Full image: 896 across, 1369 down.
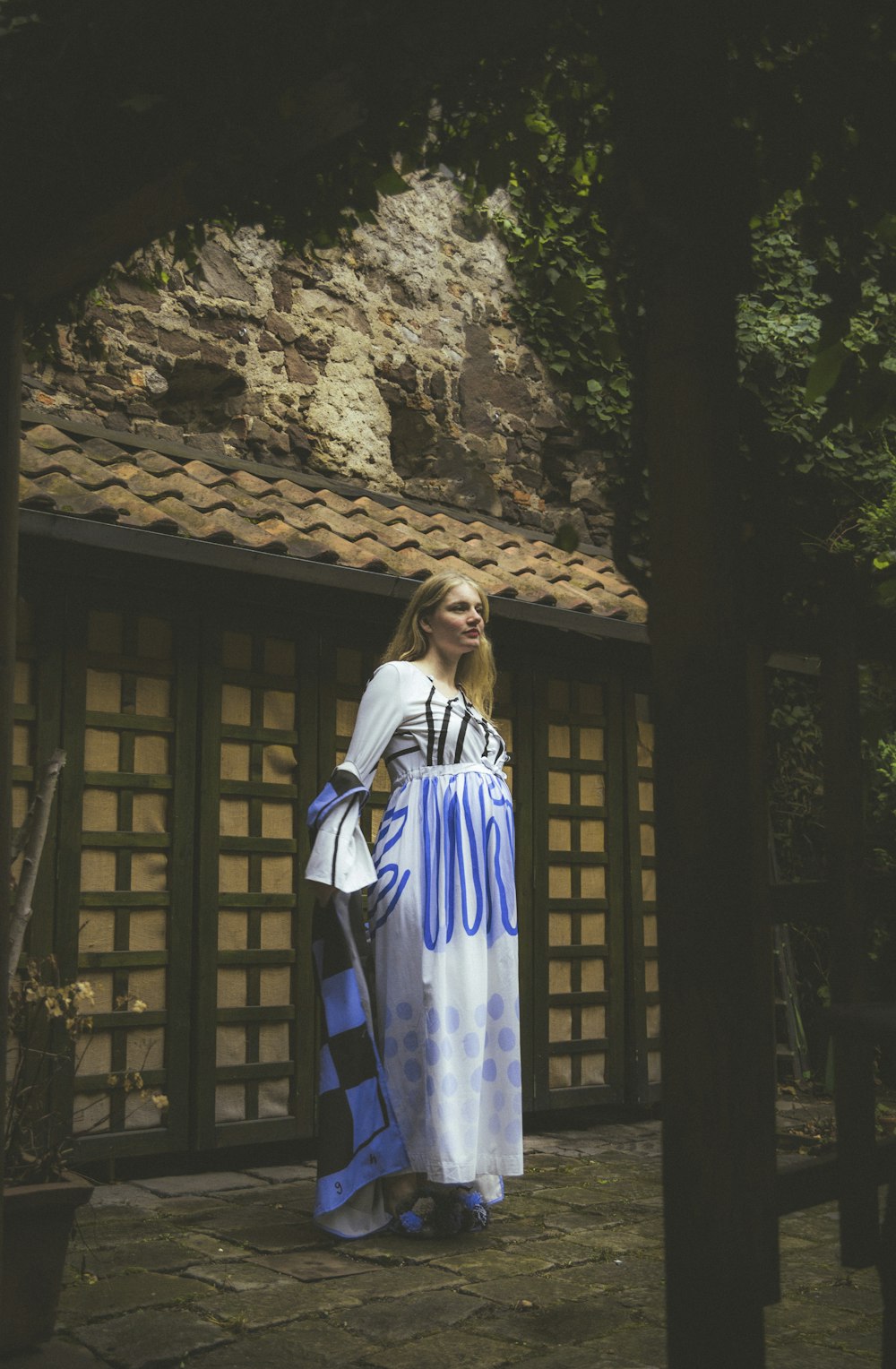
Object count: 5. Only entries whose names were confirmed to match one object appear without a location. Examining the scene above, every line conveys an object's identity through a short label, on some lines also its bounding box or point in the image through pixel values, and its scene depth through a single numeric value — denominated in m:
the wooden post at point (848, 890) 2.13
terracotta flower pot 2.88
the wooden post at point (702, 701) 1.84
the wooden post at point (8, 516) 2.71
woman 3.89
